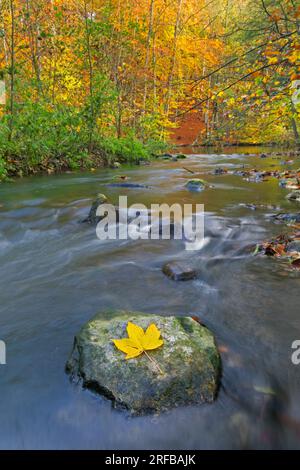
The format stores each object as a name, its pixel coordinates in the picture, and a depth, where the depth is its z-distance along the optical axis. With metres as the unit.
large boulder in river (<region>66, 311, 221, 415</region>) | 1.51
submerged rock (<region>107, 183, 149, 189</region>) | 7.18
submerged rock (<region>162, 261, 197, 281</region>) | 2.83
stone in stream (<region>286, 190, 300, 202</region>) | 5.50
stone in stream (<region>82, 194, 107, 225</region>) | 4.56
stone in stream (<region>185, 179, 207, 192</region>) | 6.94
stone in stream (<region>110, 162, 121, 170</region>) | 11.07
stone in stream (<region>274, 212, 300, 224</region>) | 4.23
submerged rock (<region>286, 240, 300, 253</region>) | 3.09
